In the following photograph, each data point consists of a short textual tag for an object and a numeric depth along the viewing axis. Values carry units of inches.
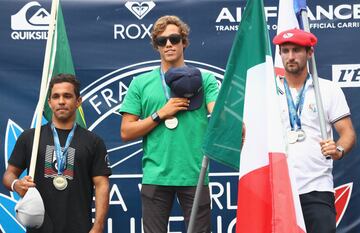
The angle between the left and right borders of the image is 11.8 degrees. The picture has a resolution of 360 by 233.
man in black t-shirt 401.7
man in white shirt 413.4
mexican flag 371.4
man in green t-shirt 413.4
